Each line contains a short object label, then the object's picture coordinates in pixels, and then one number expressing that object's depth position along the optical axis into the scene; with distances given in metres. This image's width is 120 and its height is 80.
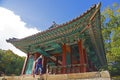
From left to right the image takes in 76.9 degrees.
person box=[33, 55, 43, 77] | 4.24
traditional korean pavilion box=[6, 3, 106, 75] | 4.63
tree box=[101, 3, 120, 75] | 10.44
